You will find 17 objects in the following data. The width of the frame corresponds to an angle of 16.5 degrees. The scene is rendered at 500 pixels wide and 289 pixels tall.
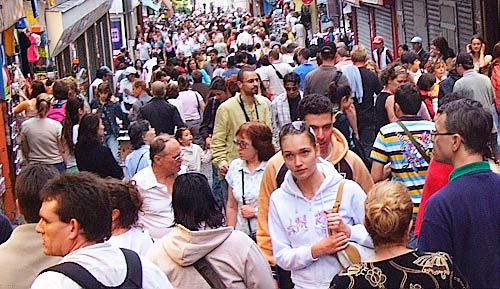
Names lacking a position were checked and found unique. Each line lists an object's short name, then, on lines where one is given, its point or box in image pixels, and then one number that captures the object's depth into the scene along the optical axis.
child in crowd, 16.05
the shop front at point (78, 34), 34.18
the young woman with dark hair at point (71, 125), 17.69
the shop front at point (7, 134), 20.44
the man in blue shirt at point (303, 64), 24.85
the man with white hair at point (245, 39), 48.13
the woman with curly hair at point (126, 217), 9.13
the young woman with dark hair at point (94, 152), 14.63
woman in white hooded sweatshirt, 8.69
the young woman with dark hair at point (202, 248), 8.16
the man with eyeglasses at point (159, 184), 11.65
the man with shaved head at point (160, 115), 19.62
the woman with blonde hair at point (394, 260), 6.87
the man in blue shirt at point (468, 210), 7.50
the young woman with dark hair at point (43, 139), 18.29
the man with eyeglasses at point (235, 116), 15.29
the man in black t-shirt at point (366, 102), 17.82
